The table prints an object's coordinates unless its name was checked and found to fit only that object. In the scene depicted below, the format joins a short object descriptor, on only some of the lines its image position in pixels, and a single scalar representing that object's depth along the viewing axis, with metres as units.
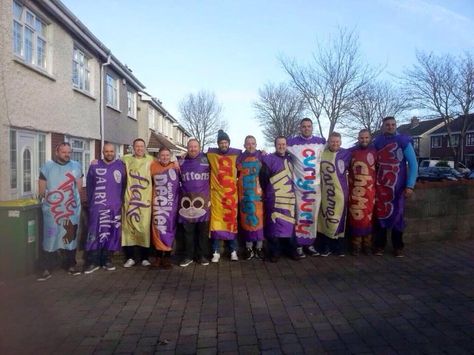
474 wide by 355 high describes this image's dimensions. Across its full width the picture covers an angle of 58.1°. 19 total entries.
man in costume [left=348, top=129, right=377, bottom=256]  6.77
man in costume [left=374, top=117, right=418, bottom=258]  6.73
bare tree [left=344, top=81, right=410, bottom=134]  40.67
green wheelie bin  5.88
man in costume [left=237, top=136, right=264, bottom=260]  6.60
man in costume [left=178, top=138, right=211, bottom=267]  6.42
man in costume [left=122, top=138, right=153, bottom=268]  6.39
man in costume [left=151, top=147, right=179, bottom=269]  6.37
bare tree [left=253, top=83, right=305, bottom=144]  48.12
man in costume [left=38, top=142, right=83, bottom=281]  6.11
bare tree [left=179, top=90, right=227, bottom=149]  64.12
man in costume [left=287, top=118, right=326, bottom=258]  6.75
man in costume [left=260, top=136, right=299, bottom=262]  6.60
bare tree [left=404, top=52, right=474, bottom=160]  33.62
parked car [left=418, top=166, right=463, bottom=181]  31.33
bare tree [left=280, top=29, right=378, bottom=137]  28.37
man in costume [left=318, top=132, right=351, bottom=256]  6.79
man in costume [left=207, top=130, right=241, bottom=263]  6.60
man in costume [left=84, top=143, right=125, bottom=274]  6.26
